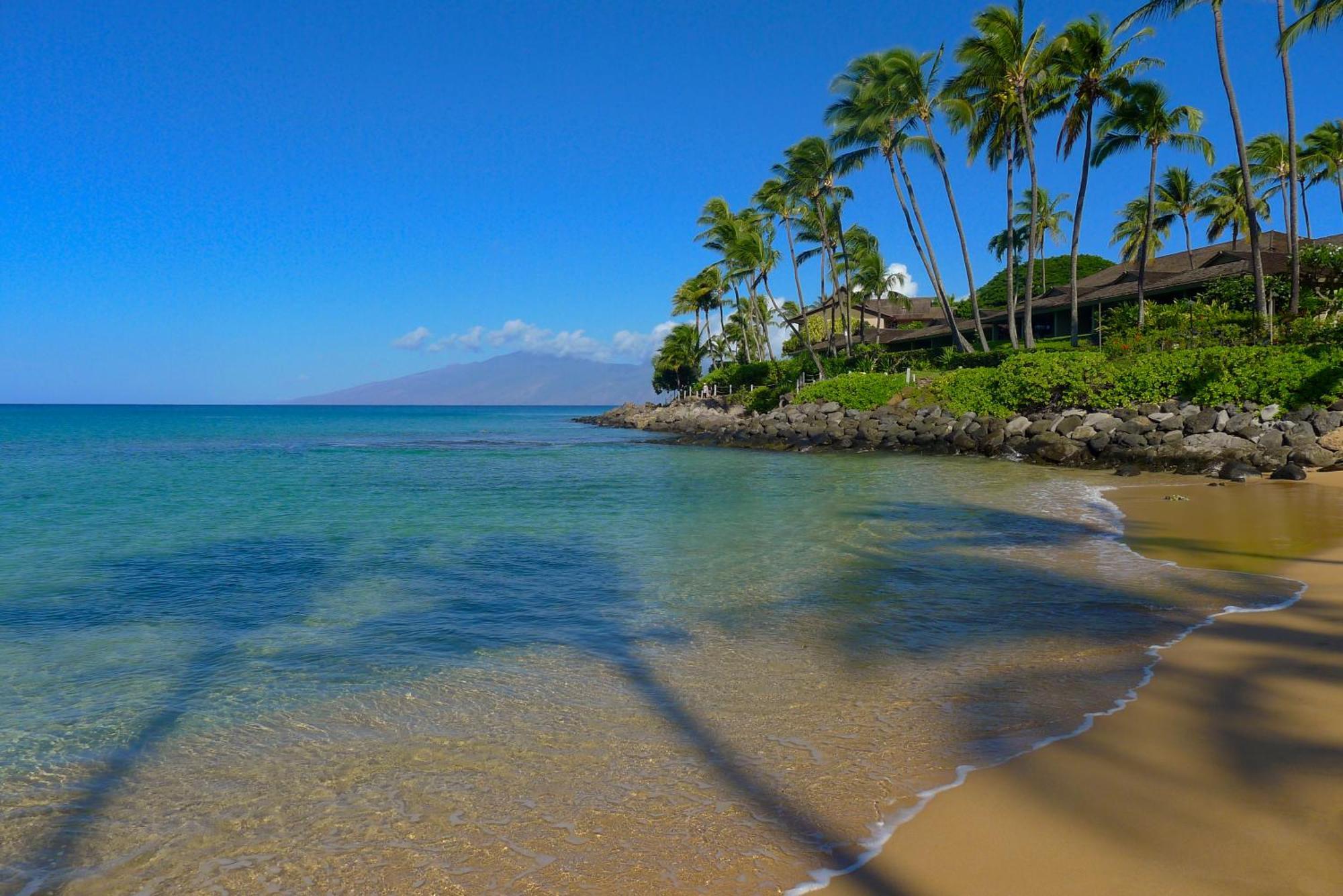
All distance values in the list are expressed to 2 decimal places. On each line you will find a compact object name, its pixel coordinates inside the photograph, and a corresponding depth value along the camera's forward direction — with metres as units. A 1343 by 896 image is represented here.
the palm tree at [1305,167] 35.75
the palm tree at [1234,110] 23.08
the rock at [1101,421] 25.03
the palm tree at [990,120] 31.09
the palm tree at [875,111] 33.16
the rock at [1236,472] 17.66
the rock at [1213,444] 21.14
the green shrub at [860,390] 36.47
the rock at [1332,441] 19.71
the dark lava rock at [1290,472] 17.22
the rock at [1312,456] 19.03
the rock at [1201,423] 22.50
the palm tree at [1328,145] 35.72
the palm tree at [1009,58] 29.55
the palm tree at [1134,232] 52.03
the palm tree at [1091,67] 28.91
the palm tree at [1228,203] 43.25
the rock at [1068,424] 26.30
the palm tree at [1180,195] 46.00
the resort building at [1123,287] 35.25
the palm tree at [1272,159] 37.81
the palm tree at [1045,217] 56.28
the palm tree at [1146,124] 30.39
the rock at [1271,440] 20.41
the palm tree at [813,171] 41.81
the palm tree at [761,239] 49.22
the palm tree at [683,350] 91.62
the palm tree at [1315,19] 18.22
